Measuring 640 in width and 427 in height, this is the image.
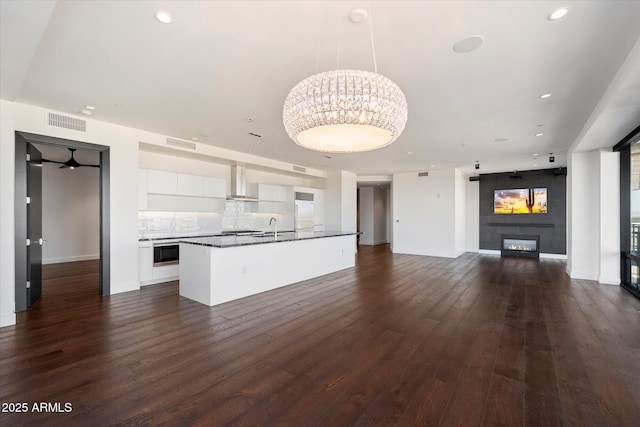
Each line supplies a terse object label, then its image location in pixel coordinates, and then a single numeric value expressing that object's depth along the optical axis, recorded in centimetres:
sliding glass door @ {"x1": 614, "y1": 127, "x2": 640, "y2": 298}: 482
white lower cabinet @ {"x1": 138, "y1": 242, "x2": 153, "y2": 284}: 519
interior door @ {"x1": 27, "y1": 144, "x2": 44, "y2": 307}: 403
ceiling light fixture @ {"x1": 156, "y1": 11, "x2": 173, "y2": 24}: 215
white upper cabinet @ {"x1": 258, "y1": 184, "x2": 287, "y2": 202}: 783
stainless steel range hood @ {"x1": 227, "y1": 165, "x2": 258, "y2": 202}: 716
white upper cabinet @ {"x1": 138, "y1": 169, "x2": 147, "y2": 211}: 536
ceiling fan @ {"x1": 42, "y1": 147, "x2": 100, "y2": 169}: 689
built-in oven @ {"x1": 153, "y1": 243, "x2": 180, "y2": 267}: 545
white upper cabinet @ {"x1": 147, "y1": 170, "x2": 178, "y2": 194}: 555
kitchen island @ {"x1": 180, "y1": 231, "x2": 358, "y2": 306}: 413
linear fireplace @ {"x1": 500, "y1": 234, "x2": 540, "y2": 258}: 917
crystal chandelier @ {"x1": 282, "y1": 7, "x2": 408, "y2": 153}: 199
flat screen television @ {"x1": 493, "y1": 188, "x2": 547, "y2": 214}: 916
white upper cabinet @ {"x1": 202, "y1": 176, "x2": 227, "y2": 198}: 653
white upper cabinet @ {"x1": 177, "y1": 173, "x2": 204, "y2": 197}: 605
